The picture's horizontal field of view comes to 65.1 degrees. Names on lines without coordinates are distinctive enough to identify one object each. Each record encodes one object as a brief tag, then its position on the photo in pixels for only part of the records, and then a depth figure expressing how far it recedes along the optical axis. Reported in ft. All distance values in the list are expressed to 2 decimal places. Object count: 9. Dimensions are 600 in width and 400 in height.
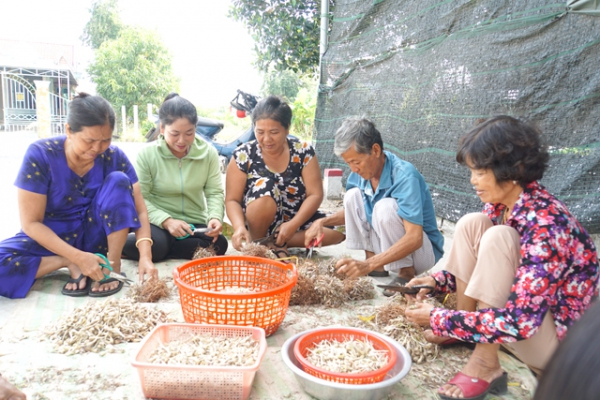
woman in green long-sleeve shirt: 10.30
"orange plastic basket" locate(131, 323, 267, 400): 5.23
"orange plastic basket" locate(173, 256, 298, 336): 6.48
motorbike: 26.40
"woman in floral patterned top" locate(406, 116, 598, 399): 4.98
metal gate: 58.80
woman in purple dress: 8.25
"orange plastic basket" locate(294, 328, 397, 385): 5.32
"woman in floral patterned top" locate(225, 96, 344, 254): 10.91
